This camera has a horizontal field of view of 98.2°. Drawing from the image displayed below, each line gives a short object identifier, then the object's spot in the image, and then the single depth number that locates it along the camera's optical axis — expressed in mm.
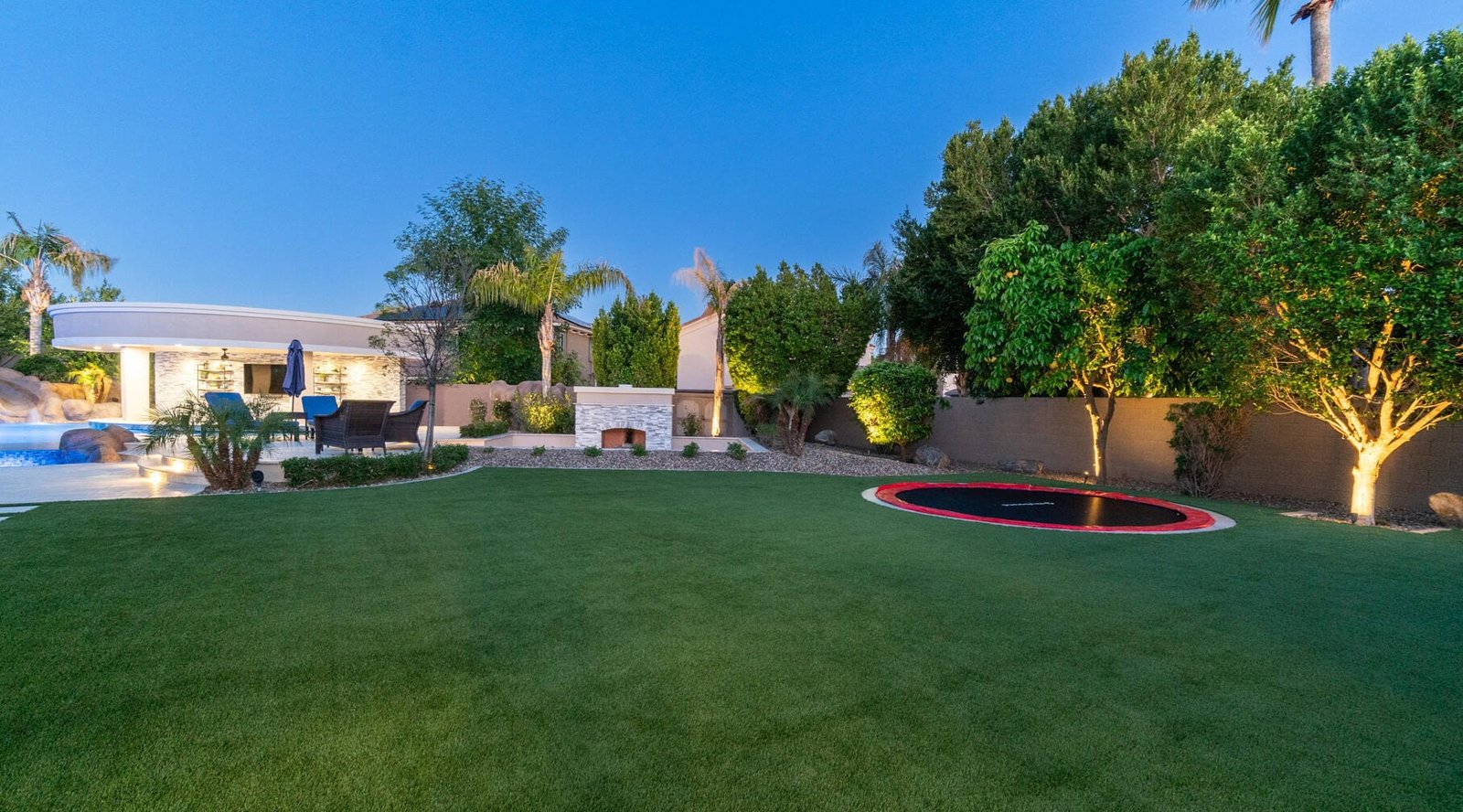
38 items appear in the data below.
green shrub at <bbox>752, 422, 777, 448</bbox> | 13945
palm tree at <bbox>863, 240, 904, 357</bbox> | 17738
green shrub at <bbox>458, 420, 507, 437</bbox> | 14234
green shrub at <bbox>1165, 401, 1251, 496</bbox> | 9008
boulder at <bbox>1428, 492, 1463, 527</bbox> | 6785
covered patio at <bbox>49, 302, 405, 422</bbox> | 17297
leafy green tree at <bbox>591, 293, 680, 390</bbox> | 17562
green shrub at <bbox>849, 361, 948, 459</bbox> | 13180
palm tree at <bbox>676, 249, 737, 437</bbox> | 15664
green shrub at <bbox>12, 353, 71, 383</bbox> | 20562
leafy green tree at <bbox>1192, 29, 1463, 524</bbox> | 5684
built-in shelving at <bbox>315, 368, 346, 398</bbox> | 19375
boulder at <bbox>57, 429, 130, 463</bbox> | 11141
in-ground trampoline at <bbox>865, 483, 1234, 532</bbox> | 6582
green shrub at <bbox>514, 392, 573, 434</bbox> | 14070
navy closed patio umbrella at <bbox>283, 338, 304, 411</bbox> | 12383
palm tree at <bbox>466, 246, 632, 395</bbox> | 15508
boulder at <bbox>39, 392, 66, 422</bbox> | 19516
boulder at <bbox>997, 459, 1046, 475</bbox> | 12302
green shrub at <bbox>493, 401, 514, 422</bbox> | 16234
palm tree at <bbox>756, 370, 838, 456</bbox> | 12672
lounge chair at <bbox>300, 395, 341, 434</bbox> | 13828
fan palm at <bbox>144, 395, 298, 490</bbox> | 7664
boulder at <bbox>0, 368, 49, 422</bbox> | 19156
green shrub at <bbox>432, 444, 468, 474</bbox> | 10039
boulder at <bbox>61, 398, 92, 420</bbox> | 19766
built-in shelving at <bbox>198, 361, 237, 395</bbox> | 18531
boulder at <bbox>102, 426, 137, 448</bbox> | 11711
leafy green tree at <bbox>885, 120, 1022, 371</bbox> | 13570
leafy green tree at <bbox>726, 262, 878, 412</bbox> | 15641
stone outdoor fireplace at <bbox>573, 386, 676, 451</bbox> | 13234
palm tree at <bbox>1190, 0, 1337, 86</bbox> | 10734
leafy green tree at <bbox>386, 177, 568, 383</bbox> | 20266
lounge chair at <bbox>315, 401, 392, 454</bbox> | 9875
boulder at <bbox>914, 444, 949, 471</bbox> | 13086
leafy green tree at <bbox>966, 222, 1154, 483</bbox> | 9500
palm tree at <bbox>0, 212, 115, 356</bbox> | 22172
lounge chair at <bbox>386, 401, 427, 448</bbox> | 10625
